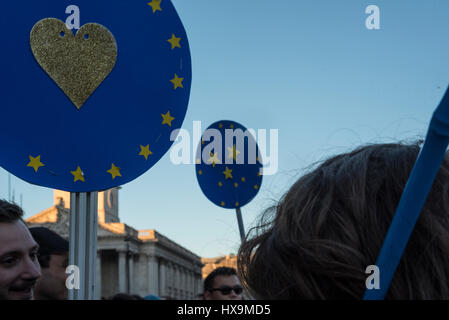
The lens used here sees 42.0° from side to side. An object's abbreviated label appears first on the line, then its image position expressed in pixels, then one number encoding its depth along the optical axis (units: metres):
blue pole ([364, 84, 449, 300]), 0.64
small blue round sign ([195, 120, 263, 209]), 5.09
